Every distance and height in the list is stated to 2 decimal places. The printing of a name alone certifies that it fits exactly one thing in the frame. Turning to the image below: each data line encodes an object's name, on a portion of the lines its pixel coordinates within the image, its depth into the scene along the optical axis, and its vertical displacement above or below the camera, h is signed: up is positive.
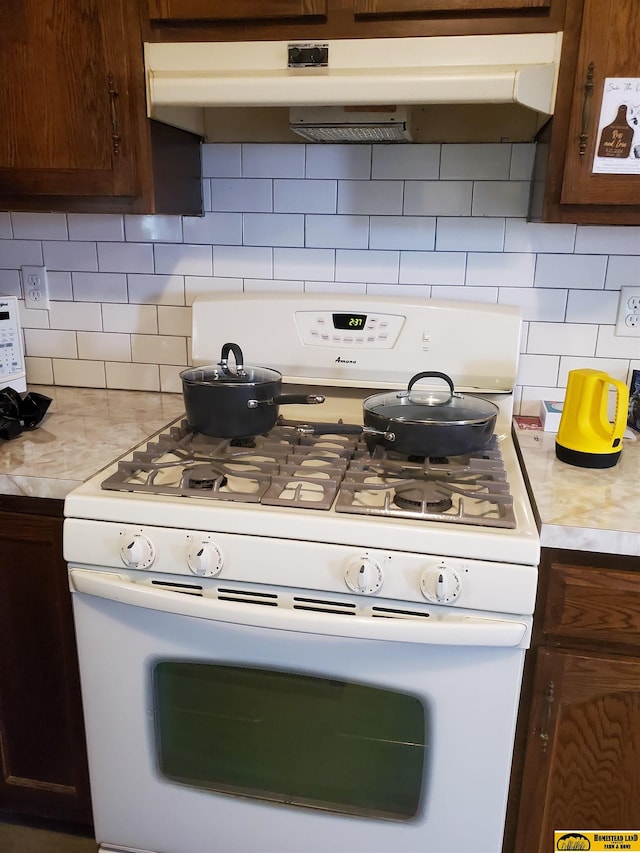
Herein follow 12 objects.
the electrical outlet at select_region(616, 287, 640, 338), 1.58 -0.19
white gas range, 1.06 -0.67
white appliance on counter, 1.70 -0.31
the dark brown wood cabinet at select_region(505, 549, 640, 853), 1.11 -0.78
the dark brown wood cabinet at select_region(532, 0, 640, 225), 1.19 +0.19
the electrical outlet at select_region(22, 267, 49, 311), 1.85 -0.18
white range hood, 1.20 +0.26
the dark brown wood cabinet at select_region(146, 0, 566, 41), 1.22 +0.37
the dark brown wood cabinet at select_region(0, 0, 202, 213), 1.36 +0.21
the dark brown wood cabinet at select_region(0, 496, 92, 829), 1.31 -0.91
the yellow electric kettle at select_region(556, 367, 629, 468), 1.26 -0.35
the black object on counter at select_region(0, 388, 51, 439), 1.45 -0.42
